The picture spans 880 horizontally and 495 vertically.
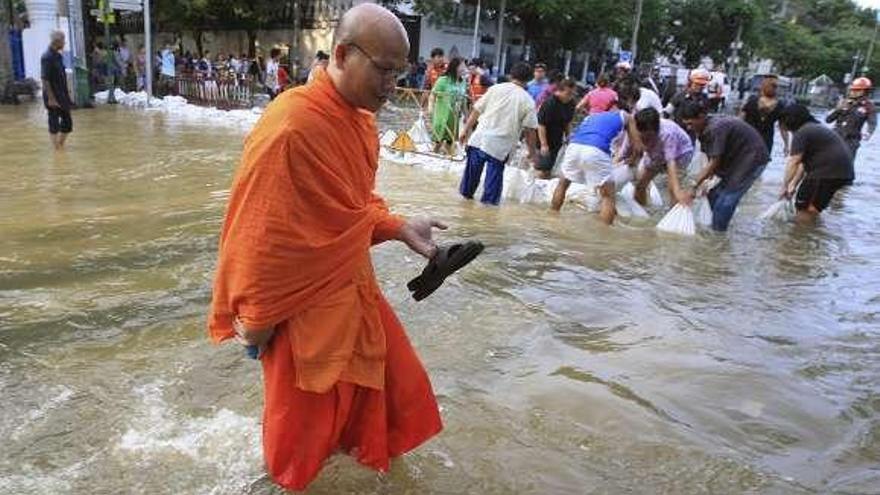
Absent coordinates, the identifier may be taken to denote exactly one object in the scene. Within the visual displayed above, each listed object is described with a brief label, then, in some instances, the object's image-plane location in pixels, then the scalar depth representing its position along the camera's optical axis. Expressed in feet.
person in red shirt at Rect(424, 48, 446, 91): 45.97
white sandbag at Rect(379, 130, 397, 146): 39.62
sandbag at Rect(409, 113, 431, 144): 40.05
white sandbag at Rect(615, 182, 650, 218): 27.81
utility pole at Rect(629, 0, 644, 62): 109.81
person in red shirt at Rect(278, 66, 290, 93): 63.05
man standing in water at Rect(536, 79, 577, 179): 30.68
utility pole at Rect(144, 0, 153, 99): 55.01
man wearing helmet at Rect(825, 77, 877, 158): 35.30
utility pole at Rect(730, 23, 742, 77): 147.84
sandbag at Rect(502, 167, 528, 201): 29.45
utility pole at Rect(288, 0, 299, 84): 96.86
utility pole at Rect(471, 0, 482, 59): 96.83
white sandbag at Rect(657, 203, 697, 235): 25.21
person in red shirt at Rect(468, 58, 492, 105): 42.34
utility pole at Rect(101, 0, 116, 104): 59.26
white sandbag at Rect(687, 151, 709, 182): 37.45
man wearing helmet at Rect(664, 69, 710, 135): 33.49
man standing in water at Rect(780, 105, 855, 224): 26.43
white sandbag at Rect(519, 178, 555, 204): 29.40
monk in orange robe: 6.90
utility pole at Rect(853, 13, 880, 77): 205.05
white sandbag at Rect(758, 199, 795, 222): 28.68
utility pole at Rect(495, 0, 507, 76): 105.78
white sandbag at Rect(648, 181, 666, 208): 30.27
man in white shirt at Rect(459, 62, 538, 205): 26.11
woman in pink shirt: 32.83
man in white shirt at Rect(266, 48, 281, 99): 65.46
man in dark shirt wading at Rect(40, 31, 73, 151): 32.07
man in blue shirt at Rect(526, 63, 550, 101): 39.52
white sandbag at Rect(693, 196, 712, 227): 26.63
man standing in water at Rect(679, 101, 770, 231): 24.72
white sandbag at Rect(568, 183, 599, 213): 28.58
